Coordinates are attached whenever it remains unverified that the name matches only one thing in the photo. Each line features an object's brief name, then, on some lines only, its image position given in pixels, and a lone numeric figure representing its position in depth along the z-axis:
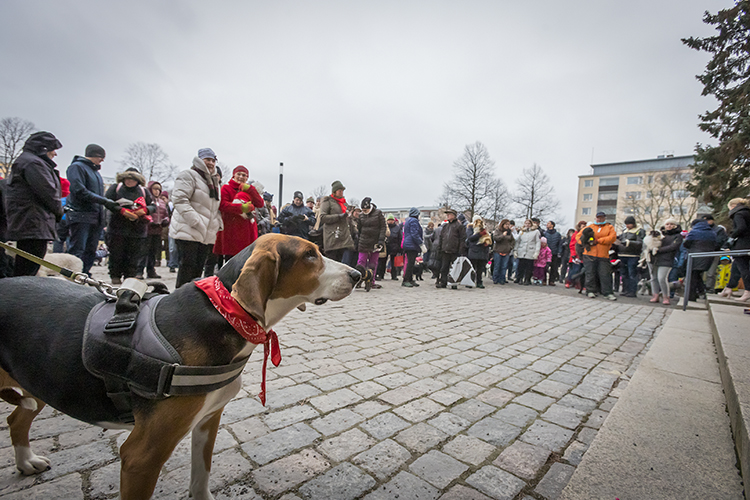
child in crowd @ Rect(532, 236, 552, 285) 12.84
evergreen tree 12.64
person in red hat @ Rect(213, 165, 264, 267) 5.40
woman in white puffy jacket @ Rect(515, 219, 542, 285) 11.84
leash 1.60
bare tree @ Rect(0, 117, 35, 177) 26.88
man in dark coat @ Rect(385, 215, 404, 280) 10.64
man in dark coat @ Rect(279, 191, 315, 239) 9.52
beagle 1.23
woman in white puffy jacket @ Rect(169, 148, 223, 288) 4.64
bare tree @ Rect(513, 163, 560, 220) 33.28
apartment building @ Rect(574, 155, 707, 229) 70.71
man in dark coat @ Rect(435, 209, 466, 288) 9.72
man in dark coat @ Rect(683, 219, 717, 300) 7.95
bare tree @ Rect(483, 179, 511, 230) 31.14
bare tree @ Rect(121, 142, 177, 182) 34.03
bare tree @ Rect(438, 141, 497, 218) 30.73
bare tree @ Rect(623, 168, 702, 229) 37.03
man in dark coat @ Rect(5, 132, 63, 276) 3.80
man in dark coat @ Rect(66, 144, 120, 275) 5.30
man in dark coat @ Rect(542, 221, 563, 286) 13.20
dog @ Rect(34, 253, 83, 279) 4.41
